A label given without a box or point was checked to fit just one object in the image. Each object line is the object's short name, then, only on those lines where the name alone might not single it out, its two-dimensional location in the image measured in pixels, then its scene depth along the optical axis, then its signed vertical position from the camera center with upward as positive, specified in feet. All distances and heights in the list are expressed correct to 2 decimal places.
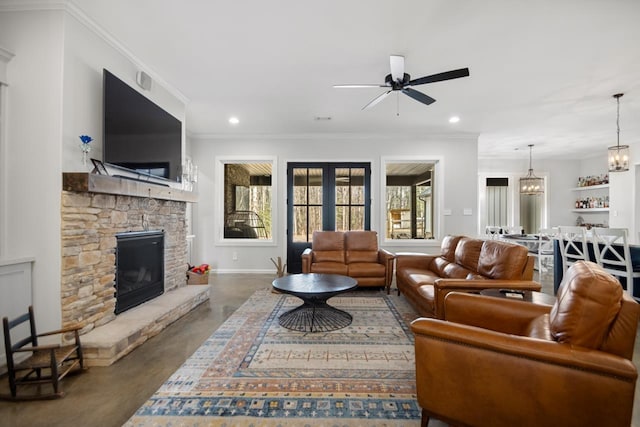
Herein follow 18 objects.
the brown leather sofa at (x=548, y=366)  3.97 -2.13
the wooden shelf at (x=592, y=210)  23.20 +0.61
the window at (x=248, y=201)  19.54 +1.06
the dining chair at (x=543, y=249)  18.31 -1.96
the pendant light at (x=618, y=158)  12.75 +2.59
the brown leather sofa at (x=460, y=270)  8.61 -1.90
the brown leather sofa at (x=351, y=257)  14.26 -2.07
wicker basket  14.06 -2.91
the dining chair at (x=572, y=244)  12.39 -1.22
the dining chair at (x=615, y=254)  10.86 -1.43
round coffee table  9.71 -3.02
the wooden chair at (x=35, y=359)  6.05 -3.13
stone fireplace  7.55 -0.54
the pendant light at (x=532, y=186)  21.52 +2.32
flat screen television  8.80 +2.88
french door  19.02 +1.09
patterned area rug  5.55 -3.72
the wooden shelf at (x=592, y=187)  22.85 +2.43
